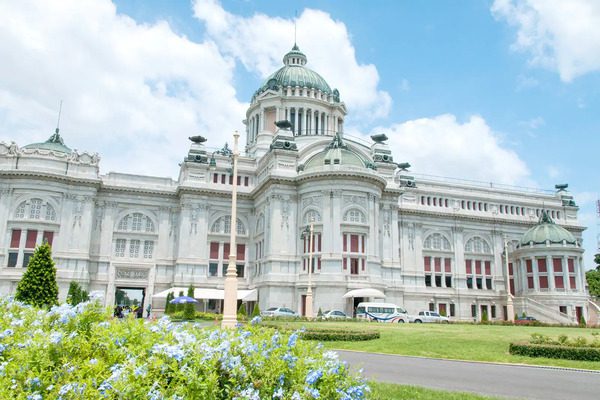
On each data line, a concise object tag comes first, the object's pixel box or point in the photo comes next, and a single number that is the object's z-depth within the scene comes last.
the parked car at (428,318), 55.44
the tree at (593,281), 85.75
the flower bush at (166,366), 6.41
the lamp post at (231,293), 21.22
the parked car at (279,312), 51.53
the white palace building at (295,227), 58.06
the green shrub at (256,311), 48.59
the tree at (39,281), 35.28
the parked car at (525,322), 51.22
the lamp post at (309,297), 50.84
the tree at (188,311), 48.88
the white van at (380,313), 51.41
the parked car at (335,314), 50.69
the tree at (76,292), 48.67
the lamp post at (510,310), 58.50
